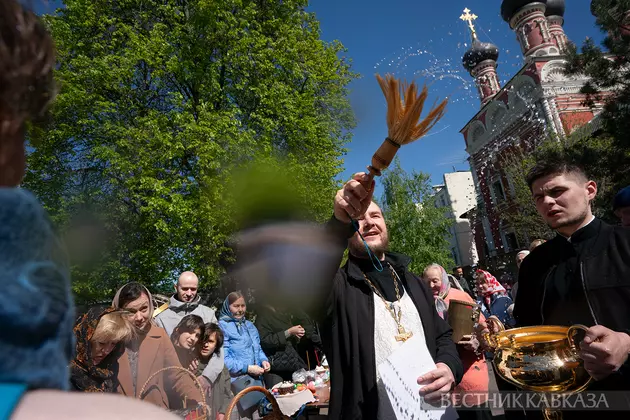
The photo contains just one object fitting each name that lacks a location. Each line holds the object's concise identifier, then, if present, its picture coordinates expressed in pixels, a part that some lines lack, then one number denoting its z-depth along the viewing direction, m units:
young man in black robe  1.73
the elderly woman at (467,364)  2.15
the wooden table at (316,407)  3.78
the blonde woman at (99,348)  2.58
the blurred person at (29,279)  0.45
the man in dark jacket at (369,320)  1.71
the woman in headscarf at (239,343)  5.02
